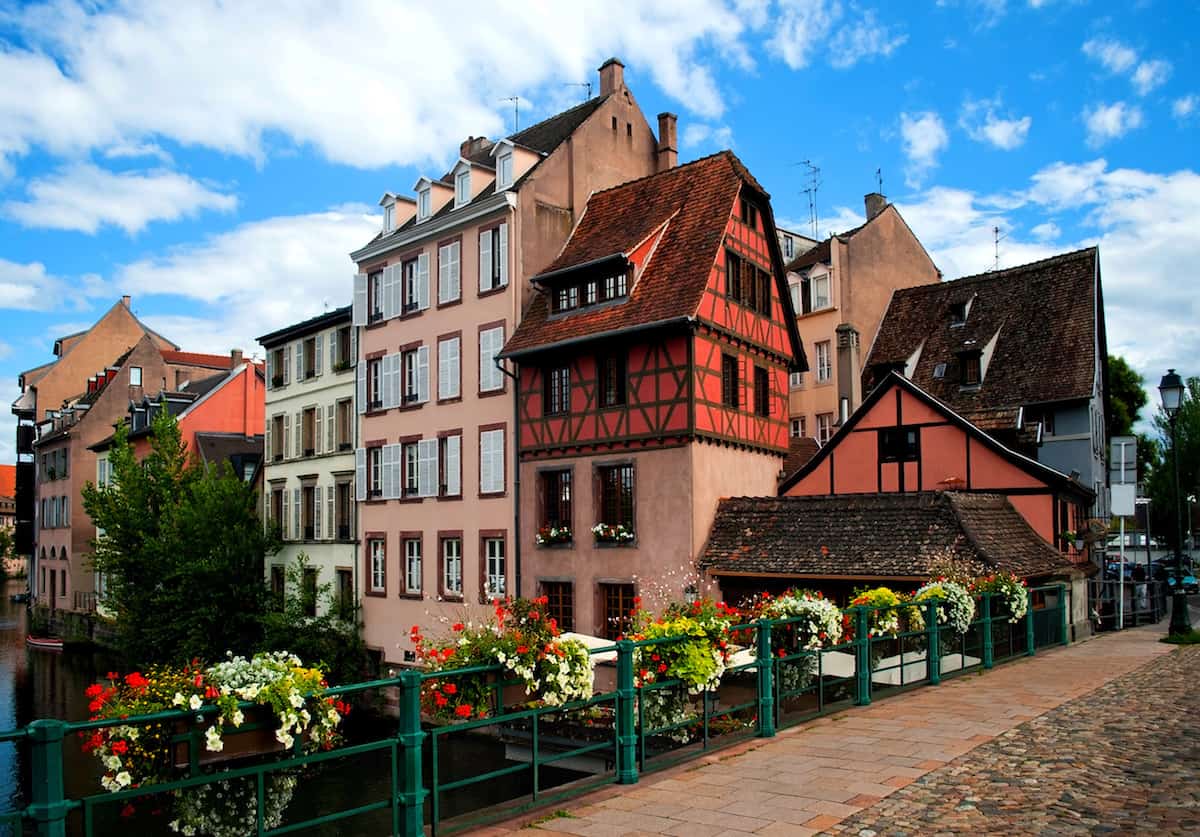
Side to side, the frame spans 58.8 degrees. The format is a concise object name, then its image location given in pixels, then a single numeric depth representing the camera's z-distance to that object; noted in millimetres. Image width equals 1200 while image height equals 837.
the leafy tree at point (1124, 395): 47062
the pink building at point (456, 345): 28625
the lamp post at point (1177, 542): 20766
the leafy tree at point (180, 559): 36531
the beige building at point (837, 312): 35875
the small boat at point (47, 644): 49906
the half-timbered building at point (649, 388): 24328
